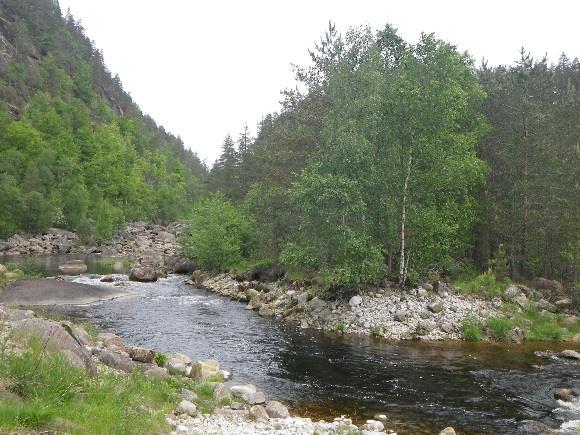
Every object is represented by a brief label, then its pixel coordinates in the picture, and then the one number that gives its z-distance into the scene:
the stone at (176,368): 17.69
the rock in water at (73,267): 50.01
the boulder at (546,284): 34.34
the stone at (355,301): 30.36
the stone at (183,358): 19.45
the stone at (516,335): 27.34
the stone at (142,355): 18.12
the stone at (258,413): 14.10
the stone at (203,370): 17.67
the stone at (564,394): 17.61
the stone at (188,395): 14.57
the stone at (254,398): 15.88
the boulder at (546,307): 30.75
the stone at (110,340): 19.47
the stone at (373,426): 14.14
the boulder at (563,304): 31.28
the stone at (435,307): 29.31
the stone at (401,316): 28.56
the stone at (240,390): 16.36
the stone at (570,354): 23.50
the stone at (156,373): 15.70
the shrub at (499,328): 27.52
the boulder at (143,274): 46.91
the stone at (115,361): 16.16
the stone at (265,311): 32.53
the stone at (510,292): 31.56
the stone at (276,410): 14.76
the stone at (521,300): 30.78
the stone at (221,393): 15.26
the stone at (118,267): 55.82
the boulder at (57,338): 12.54
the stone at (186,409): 13.11
